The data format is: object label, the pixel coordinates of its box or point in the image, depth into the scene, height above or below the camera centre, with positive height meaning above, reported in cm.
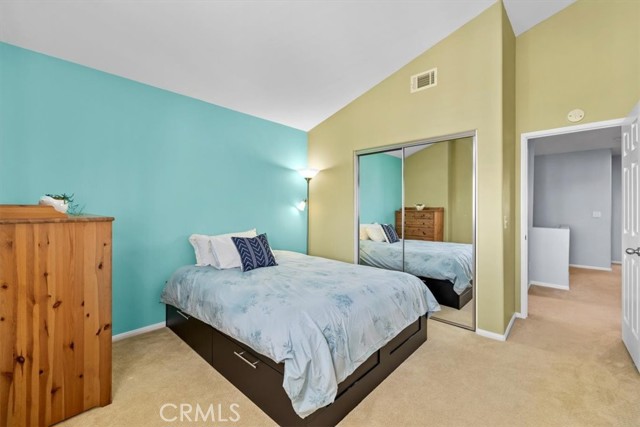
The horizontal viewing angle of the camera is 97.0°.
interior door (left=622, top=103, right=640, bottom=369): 223 -18
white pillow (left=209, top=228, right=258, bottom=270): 293 -42
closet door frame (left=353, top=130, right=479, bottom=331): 296 +38
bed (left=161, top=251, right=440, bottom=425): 161 -79
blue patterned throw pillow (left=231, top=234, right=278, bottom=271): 289 -42
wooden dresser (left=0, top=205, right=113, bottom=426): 156 -60
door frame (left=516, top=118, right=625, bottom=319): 319 +1
